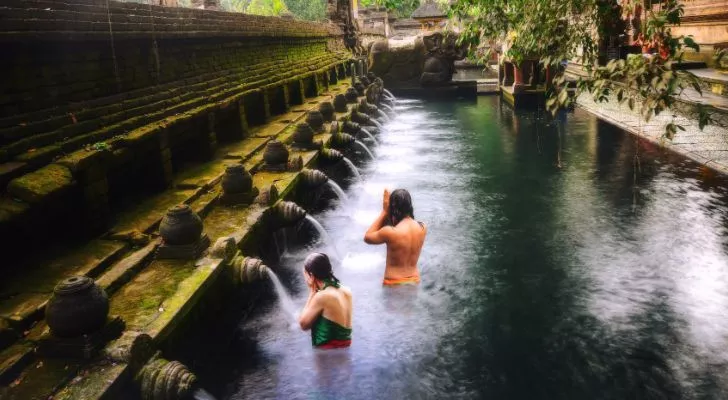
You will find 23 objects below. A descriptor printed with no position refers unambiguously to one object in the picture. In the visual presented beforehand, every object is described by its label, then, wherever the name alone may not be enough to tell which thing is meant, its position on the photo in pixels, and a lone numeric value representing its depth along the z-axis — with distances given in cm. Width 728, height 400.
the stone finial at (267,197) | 680
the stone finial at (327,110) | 1343
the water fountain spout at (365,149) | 1405
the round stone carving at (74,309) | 353
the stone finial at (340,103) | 1565
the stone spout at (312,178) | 851
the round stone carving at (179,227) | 510
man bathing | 611
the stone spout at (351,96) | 1753
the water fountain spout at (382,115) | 2011
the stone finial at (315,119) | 1167
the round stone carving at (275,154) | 845
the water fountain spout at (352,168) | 1203
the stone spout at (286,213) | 682
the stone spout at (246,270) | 536
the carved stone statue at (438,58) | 2478
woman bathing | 489
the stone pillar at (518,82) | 2005
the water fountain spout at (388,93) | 2526
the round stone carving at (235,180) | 671
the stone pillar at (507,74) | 2285
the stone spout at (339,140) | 1165
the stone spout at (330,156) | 1033
